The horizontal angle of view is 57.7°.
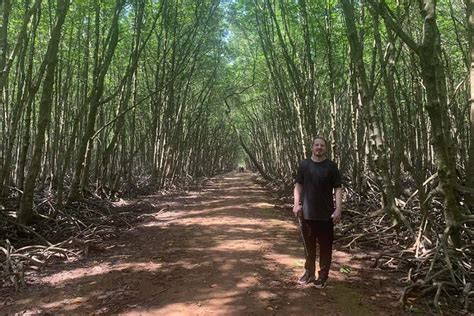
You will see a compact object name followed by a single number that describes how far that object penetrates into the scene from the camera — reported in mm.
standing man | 5133
